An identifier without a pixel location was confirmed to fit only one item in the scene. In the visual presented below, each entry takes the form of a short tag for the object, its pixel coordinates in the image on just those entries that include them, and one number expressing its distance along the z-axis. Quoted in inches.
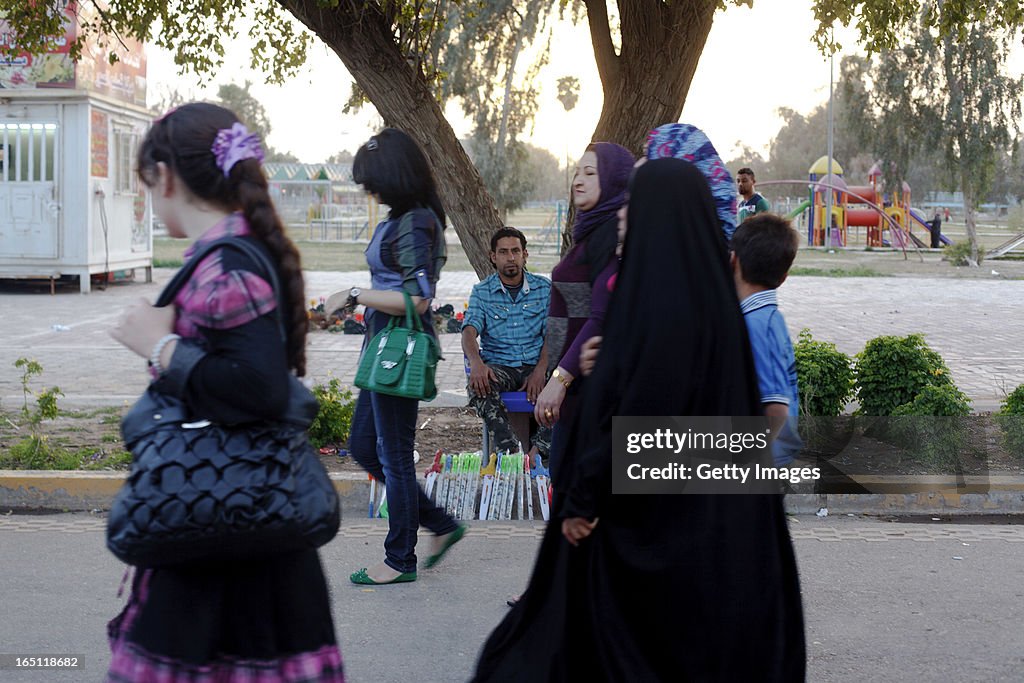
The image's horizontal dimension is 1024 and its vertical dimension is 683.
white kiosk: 728.3
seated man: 257.1
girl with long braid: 93.0
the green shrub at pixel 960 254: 1316.4
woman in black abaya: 115.1
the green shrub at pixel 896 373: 312.7
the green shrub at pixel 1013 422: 287.9
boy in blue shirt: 149.0
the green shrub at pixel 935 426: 282.4
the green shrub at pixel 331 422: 297.3
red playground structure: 1720.0
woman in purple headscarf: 161.0
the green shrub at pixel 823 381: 314.9
